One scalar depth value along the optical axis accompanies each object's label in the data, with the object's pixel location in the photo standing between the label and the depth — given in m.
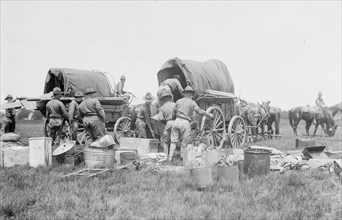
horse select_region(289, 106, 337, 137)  18.88
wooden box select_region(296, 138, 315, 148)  11.37
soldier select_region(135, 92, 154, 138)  10.53
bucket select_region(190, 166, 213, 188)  5.39
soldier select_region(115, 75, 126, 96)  13.90
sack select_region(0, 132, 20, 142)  8.63
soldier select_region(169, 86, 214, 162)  8.03
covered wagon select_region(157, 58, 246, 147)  10.21
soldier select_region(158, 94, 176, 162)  8.45
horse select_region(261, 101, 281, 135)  17.78
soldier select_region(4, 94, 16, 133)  12.91
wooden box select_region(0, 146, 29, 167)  7.77
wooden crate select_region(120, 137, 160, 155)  8.95
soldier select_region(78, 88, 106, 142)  9.04
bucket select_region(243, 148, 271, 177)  6.31
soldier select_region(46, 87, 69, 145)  10.22
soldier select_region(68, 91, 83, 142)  10.09
